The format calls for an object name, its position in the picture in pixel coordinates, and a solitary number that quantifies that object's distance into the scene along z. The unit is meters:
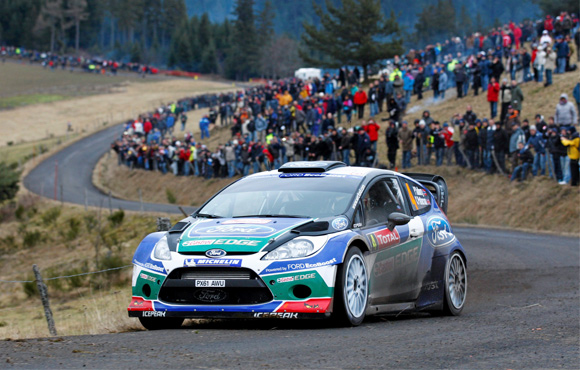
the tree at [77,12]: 151.99
